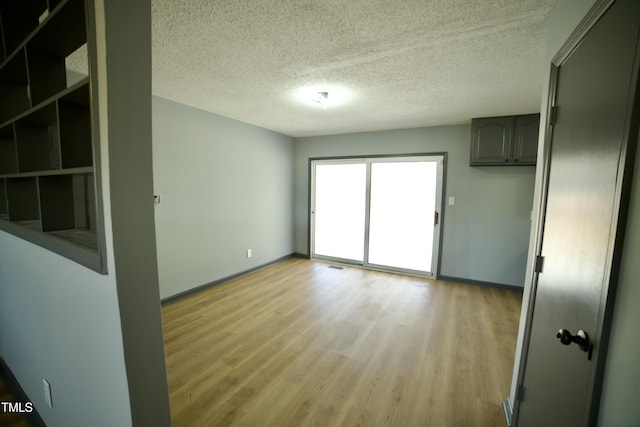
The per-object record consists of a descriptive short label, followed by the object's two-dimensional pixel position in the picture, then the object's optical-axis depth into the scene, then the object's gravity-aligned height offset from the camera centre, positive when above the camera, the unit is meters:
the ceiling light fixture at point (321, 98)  2.70 +1.02
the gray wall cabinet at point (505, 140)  3.31 +0.76
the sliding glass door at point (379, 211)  4.18 -0.35
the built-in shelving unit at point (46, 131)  0.96 +0.26
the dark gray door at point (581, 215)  0.77 -0.06
